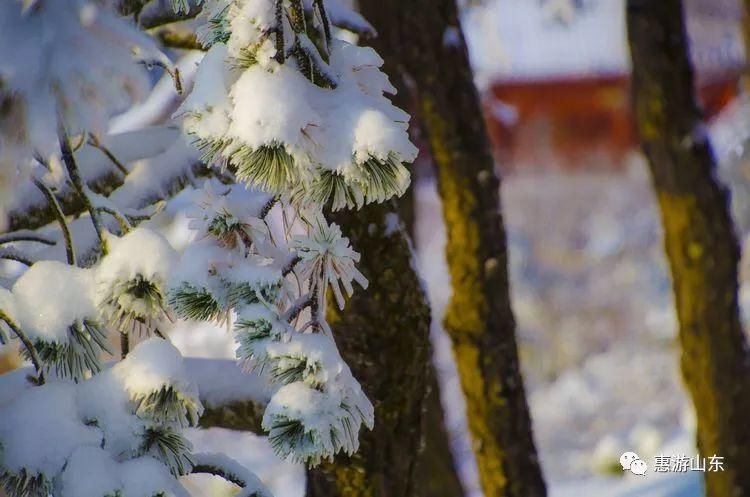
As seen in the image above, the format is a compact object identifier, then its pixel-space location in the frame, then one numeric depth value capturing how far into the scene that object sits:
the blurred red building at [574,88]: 39.06
